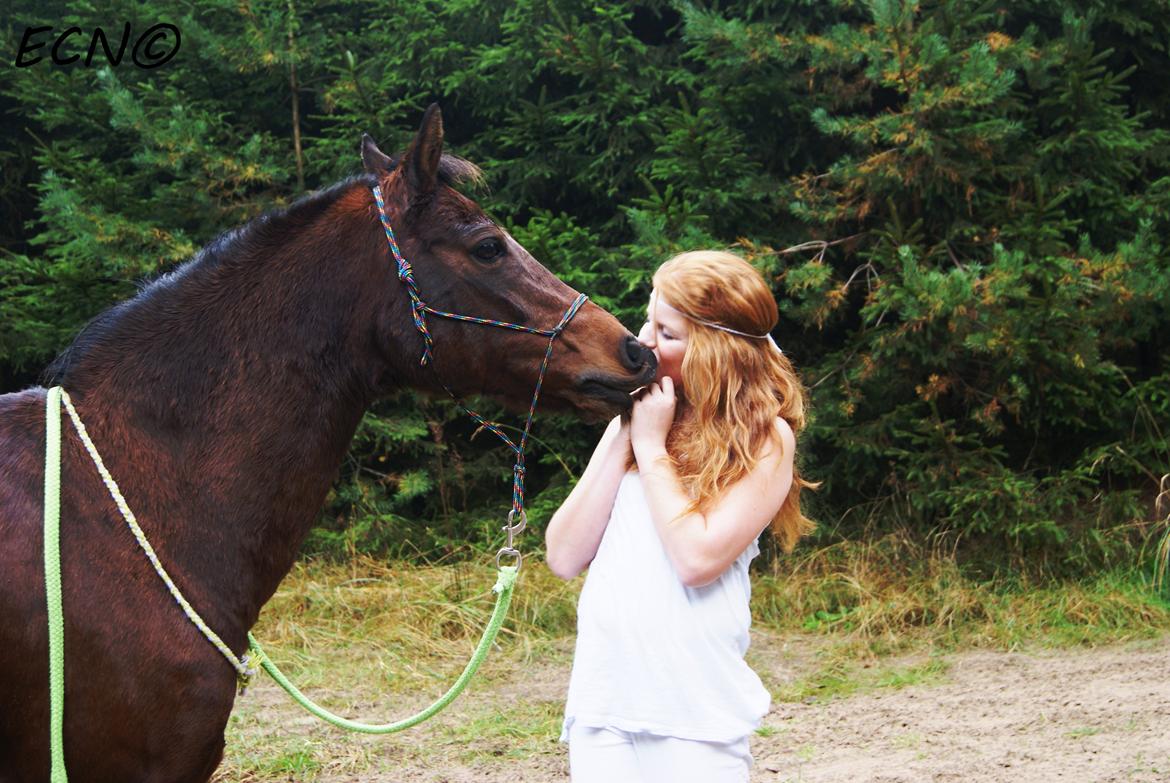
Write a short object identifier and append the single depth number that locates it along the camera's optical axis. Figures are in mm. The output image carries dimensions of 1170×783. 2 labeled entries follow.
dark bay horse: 2025
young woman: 2074
